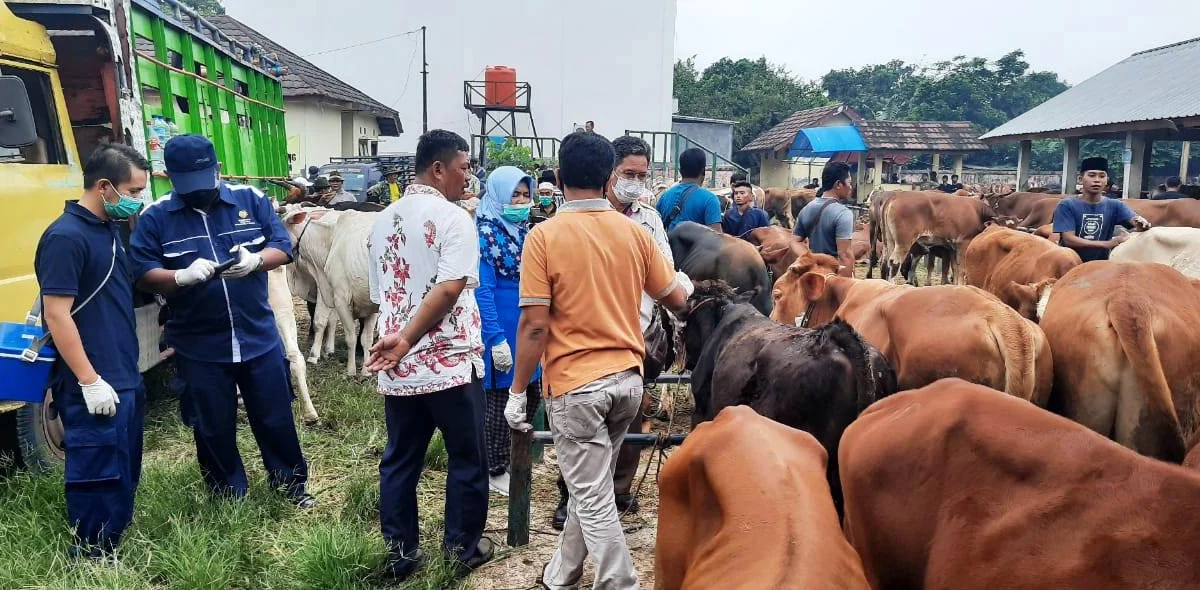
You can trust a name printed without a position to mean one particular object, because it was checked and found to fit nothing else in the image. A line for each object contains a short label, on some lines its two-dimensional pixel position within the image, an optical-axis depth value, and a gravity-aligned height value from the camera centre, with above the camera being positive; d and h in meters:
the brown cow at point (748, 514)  2.27 -1.08
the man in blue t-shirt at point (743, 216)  8.41 -0.78
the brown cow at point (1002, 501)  2.27 -1.06
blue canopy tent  27.42 -0.30
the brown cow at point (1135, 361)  3.63 -1.03
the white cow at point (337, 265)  7.55 -1.01
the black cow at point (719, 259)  6.13 -0.86
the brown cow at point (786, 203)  21.86 -1.75
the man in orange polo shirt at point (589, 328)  3.21 -0.69
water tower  31.55 +1.67
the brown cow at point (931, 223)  12.48 -1.35
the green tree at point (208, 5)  42.77 +7.47
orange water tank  31.55 +2.05
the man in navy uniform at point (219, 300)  4.14 -0.71
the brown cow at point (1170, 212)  10.45 -1.11
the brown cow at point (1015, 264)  5.47 -1.06
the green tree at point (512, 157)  21.27 -0.34
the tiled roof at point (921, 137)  30.91 -0.27
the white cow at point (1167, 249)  5.74 -0.86
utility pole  30.59 +1.85
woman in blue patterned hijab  4.64 -0.55
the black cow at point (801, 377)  3.55 -1.02
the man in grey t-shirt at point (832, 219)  6.79 -0.68
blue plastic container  3.84 -0.92
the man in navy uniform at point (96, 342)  3.61 -0.78
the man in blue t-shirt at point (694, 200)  6.63 -0.49
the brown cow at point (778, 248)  7.14 -0.93
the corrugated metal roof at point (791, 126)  33.67 +0.28
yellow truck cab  4.46 +0.31
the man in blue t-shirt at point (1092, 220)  6.85 -0.76
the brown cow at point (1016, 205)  15.30 -1.42
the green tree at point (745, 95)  46.31 +2.22
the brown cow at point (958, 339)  3.86 -0.97
